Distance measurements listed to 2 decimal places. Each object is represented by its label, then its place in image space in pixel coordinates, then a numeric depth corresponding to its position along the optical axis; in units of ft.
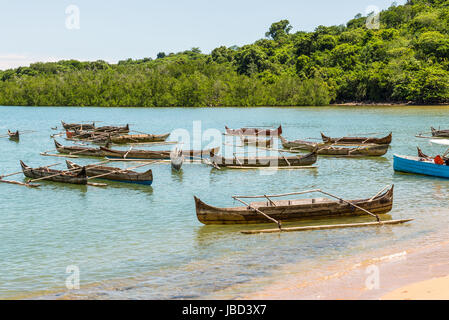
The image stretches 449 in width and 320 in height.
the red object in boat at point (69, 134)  149.77
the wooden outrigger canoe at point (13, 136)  154.55
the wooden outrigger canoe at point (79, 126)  170.40
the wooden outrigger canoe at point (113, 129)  159.98
